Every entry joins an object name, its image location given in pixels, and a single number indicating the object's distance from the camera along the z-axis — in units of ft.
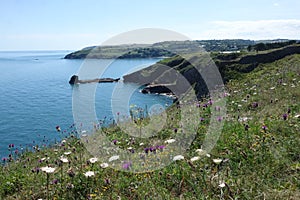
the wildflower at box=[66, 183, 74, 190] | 16.17
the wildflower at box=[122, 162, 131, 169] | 18.80
